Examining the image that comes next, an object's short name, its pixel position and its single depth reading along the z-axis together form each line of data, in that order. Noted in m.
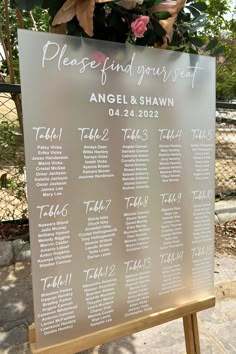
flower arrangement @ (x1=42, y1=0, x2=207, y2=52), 1.17
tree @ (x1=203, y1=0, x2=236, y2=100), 4.73
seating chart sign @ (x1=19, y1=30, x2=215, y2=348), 1.16
